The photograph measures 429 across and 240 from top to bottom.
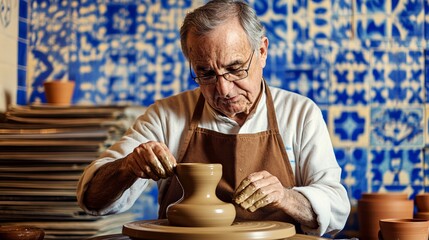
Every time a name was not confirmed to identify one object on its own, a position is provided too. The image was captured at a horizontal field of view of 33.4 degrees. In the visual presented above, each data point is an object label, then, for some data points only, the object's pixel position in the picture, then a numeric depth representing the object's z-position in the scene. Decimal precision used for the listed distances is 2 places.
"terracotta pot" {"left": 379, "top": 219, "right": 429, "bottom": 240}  2.88
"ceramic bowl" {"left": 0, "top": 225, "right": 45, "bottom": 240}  2.58
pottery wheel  2.21
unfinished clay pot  2.32
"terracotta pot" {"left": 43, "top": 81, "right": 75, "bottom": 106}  3.99
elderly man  2.80
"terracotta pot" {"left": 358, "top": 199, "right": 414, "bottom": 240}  3.75
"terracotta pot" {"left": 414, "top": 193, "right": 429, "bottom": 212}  3.84
